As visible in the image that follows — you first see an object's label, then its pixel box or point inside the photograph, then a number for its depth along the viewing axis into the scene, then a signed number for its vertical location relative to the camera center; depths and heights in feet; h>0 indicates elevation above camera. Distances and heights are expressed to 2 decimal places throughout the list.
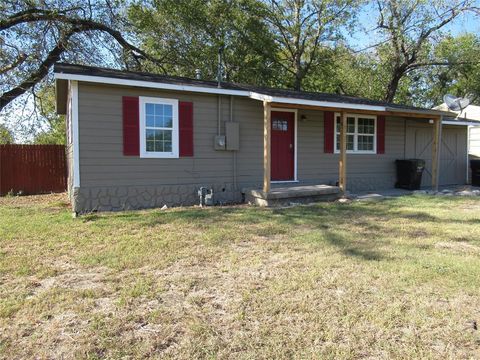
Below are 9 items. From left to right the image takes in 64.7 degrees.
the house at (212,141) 24.82 +1.90
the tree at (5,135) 64.08 +5.38
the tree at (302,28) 66.03 +24.36
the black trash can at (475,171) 43.24 -0.76
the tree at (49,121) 52.13 +7.28
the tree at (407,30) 60.49 +22.74
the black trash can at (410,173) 37.22 -0.84
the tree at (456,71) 69.82 +20.48
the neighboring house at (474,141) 56.85 +3.56
